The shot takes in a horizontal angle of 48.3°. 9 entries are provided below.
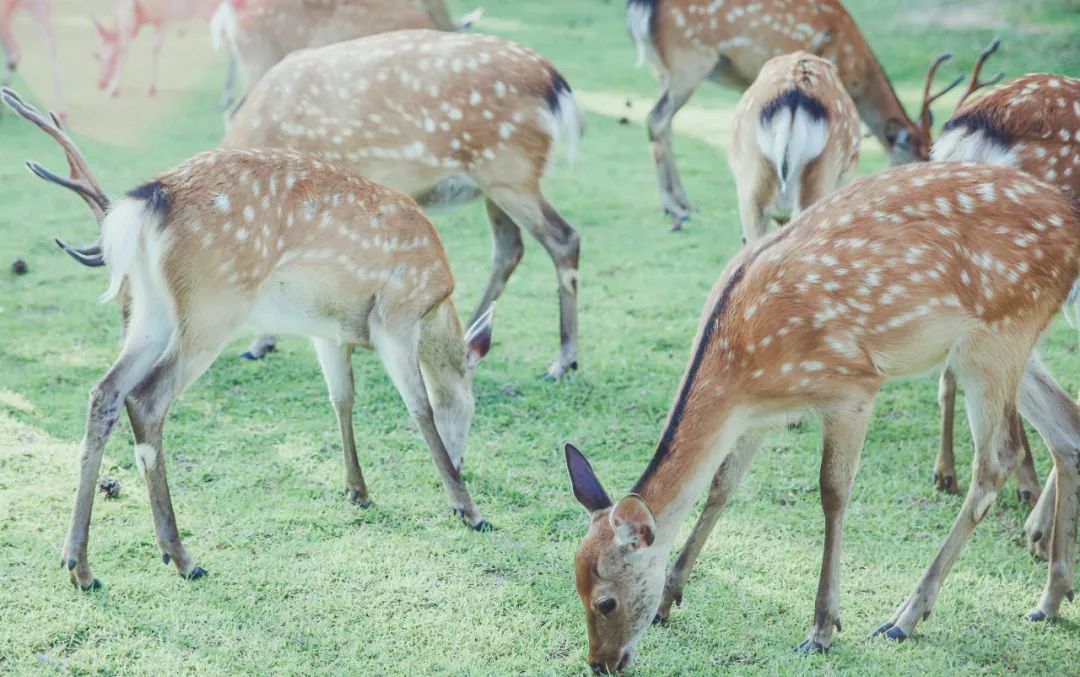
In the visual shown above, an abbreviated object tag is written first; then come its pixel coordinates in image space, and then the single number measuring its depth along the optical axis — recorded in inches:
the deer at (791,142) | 191.2
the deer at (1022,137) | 159.0
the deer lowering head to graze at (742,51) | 268.7
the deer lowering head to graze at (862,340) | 123.0
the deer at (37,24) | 349.1
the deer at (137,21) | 383.6
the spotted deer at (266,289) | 135.3
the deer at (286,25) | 277.3
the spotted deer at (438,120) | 197.2
